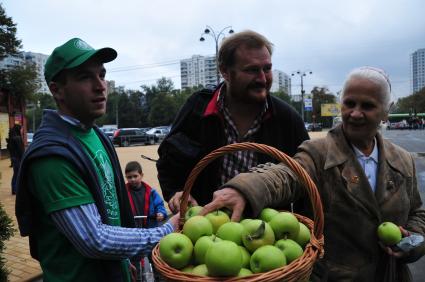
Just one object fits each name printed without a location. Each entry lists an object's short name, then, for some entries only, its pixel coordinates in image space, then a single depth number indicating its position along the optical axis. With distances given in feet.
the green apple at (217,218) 5.08
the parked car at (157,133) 127.13
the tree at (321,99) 275.59
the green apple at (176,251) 4.57
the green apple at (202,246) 4.58
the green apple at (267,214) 5.39
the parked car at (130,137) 116.26
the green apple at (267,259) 4.33
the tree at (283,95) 271.61
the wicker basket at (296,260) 4.23
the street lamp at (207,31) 74.59
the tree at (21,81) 77.82
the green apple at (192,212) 5.84
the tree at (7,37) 71.46
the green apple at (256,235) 4.64
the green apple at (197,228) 4.84
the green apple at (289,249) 4.64
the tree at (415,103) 279.04
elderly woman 6.69
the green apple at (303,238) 5.11
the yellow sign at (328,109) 215.80
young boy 14.79
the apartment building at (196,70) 258.57
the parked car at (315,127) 198.37
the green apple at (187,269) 4.58
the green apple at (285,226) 4.94
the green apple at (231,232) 4.79
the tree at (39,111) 232.32
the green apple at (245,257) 4.58
